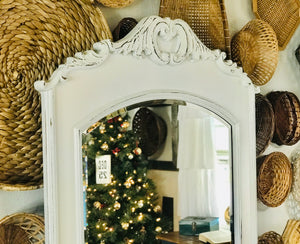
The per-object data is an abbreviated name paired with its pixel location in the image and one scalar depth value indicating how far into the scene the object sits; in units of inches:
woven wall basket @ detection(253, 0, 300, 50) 55.1
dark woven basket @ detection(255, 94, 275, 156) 52.6
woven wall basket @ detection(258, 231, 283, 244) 53.3
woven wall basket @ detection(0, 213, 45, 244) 38.4
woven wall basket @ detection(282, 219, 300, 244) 56.7
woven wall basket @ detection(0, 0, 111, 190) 37.1
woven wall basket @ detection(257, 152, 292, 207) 52.6
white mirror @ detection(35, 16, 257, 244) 36.4
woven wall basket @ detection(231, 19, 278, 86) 50.3
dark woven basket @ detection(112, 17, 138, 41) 42.6
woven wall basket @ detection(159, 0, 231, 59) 46.3
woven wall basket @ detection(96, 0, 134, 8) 42.1
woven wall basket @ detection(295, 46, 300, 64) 59.3
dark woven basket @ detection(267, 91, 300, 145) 55.0
